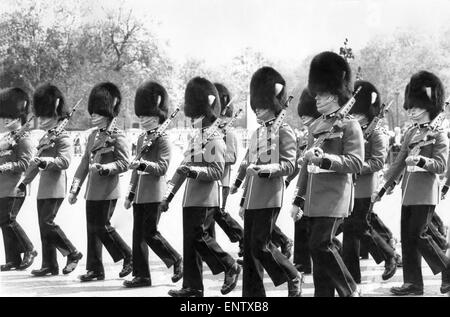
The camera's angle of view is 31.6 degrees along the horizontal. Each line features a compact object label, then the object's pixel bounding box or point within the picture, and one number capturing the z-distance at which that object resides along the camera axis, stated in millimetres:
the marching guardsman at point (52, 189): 7562
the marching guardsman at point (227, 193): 8148
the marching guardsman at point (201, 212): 6250
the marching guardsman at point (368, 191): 6965
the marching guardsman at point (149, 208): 6898
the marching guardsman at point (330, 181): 5445
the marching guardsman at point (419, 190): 6371
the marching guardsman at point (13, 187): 7797
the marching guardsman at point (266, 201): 5875
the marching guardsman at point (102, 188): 7152
